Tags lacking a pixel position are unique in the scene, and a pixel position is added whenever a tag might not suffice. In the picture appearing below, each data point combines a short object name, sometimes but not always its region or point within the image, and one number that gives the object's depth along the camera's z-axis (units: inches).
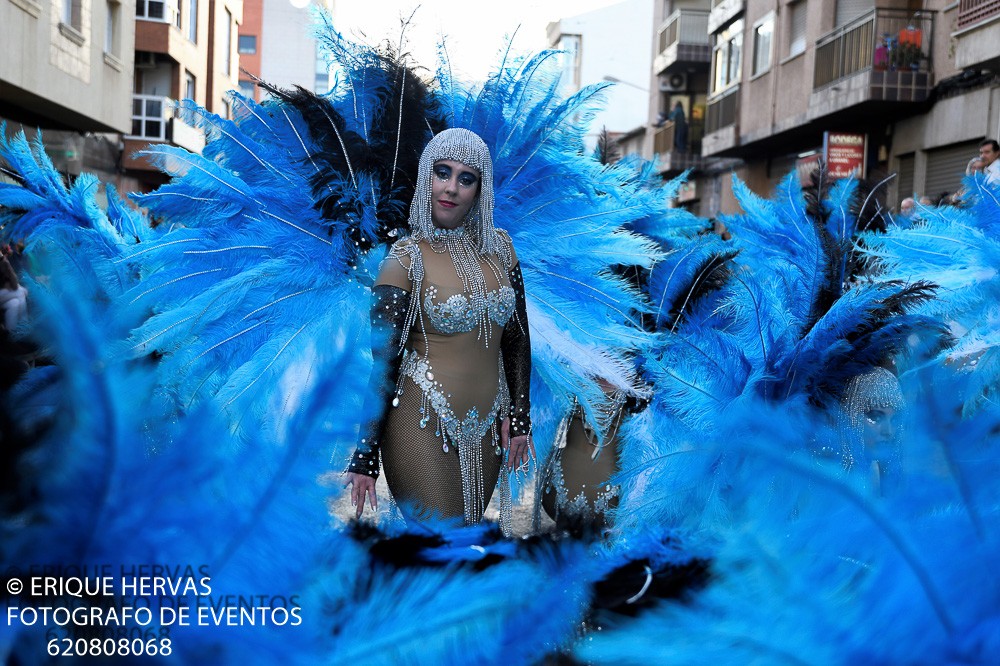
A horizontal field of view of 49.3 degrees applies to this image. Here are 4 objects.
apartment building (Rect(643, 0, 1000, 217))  543.4
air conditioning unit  1234.6
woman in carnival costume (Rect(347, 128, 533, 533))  115.4
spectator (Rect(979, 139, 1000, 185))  281.3
